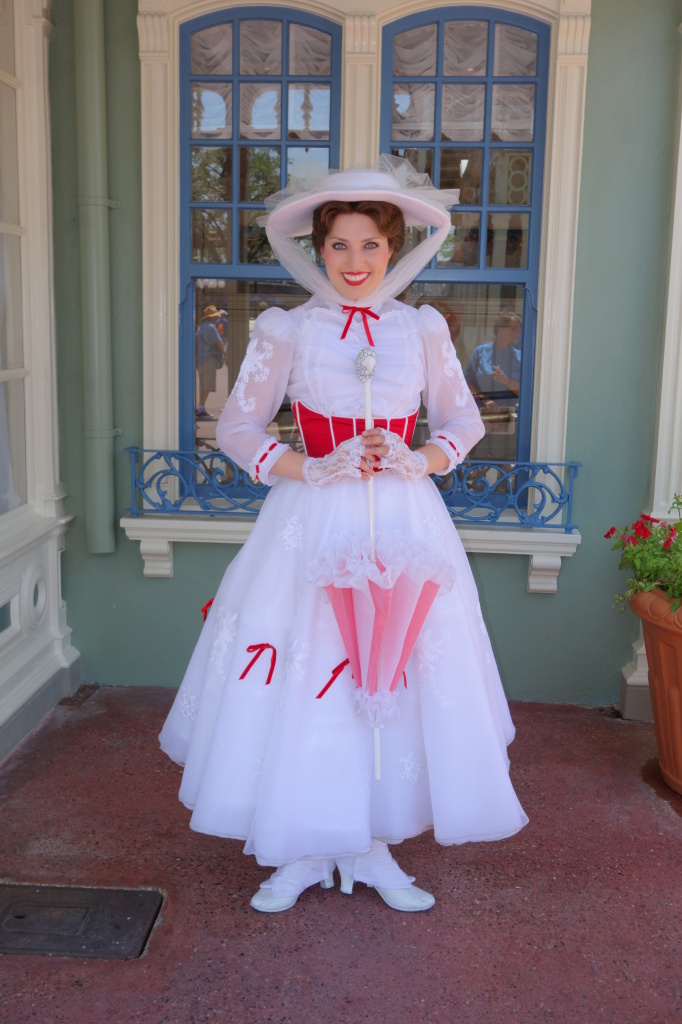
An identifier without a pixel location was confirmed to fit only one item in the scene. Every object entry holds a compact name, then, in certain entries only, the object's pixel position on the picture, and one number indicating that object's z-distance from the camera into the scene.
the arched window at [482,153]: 3.71
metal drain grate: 2.42
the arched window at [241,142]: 3.74
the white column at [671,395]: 3.60
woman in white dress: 2.31
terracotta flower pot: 3.18
